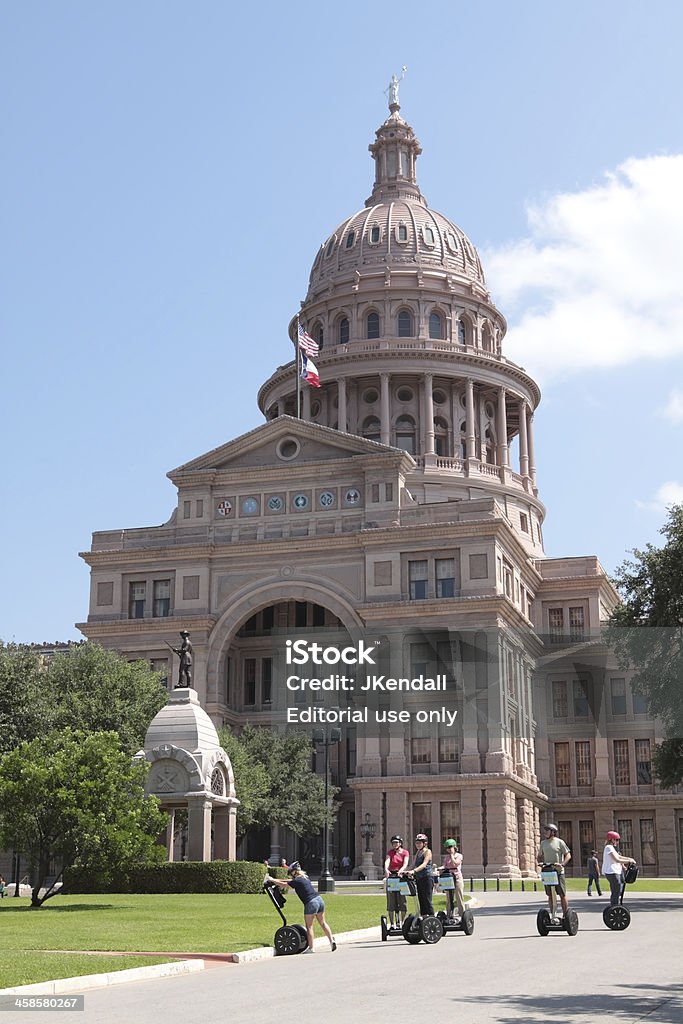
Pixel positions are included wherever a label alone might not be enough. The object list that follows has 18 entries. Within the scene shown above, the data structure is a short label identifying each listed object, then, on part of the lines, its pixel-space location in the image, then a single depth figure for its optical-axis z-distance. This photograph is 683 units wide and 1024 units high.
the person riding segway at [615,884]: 27.64
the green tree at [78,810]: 38.00
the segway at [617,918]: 27.59
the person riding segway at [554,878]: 25.06
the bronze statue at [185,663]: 45.81
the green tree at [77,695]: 57.47
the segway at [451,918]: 26.08
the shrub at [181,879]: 42.25
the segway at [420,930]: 24.52
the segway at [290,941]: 22.47
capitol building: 70.19
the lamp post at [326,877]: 49.53
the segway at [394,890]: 24.97
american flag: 86.69
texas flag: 85.81
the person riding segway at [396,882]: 25.83
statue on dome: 116.88
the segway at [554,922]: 25.69
